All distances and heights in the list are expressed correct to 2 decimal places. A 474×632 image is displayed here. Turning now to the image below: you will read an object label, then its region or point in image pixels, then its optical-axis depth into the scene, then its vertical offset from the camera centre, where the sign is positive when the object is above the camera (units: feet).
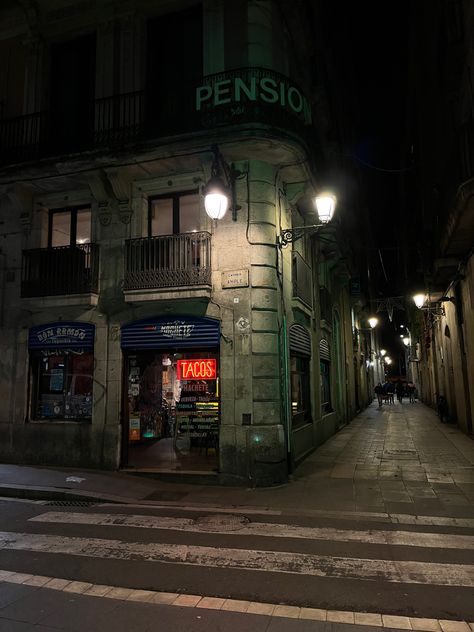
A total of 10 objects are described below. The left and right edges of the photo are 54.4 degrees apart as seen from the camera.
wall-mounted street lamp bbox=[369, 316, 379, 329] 120.51 +15.51
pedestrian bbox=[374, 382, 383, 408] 112.96 -2.81
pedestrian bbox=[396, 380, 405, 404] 129.08 -3.02
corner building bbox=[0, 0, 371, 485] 33.04 +11.43
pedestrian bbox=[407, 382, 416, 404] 132.77 -3.71
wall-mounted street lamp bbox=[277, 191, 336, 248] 34.32 +12.67
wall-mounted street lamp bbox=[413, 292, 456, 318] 64.54 +10.86
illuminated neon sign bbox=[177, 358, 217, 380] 35.55 +1.08
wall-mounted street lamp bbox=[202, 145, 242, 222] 30.48 +13.26
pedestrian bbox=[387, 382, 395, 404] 125.43 -3.41
